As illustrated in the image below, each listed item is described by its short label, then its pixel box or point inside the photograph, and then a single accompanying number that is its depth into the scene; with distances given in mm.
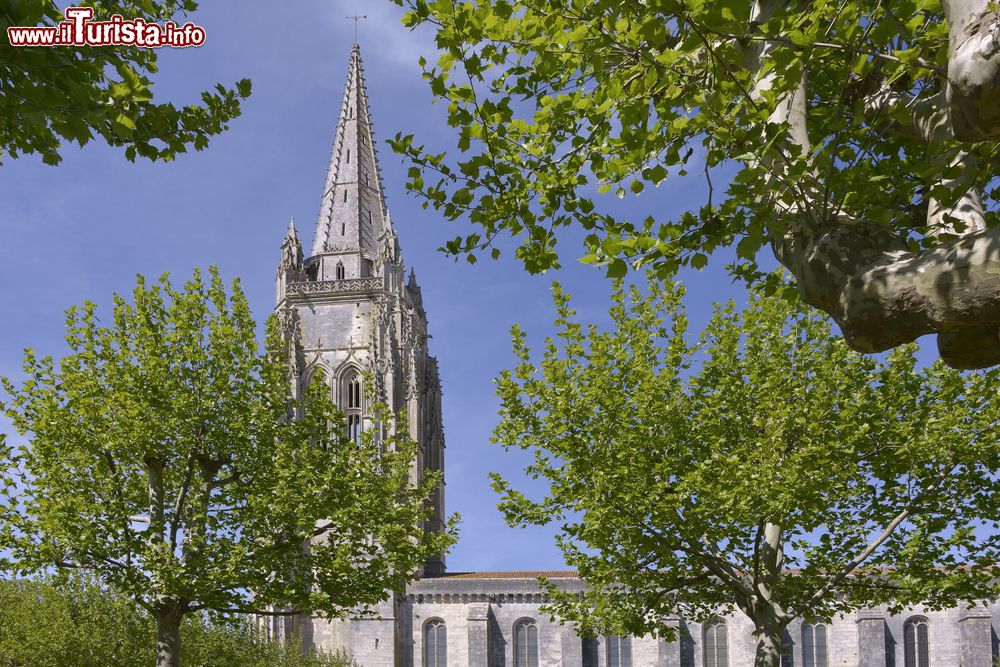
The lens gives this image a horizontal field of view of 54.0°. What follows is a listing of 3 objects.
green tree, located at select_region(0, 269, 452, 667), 18953
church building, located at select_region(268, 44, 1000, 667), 52875
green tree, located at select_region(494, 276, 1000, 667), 18141
